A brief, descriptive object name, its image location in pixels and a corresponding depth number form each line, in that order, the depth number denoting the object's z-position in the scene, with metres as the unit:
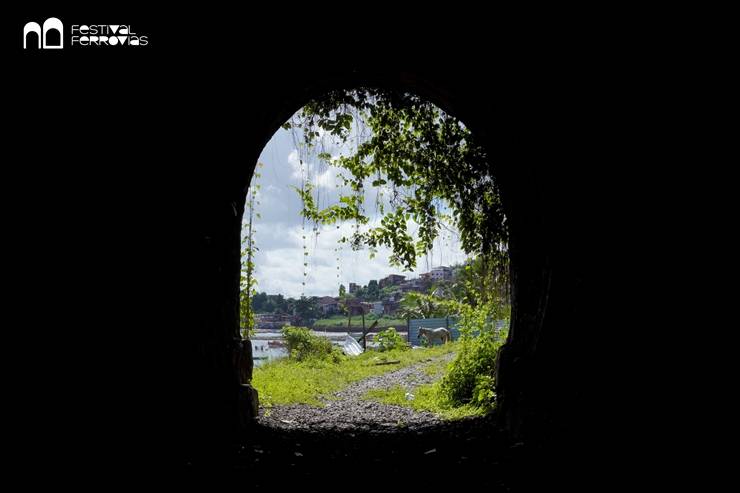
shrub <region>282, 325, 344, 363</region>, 15.23
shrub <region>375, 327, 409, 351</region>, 18.38
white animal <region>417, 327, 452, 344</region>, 19.44
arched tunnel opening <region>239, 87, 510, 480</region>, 4.62
